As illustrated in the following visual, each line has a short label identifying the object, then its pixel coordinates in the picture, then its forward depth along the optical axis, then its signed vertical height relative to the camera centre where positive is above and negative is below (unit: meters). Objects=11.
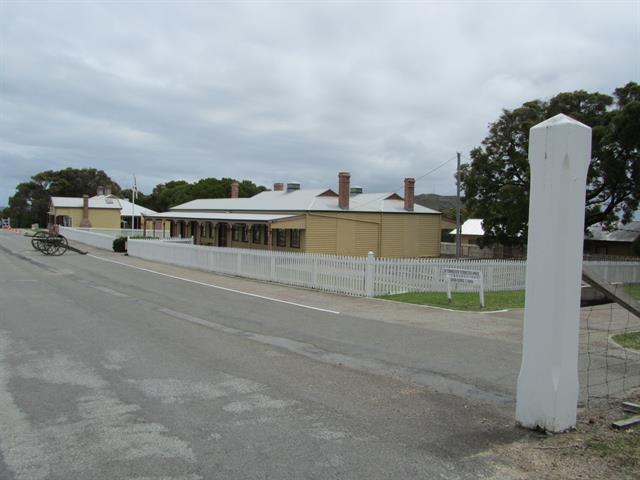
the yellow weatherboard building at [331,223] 36.72 +0.23
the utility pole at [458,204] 35.66 +1.61
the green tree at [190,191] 88.94 +5.60
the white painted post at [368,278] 16.34 -1.58
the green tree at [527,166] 29.30 +4.09
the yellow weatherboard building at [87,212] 68.88 +1.23
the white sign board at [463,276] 14.99 -1.38
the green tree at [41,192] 94.25 +5.23
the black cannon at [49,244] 32.72 -1.46
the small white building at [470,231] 55.50 -0.25
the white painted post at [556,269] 4.59 -0.34
